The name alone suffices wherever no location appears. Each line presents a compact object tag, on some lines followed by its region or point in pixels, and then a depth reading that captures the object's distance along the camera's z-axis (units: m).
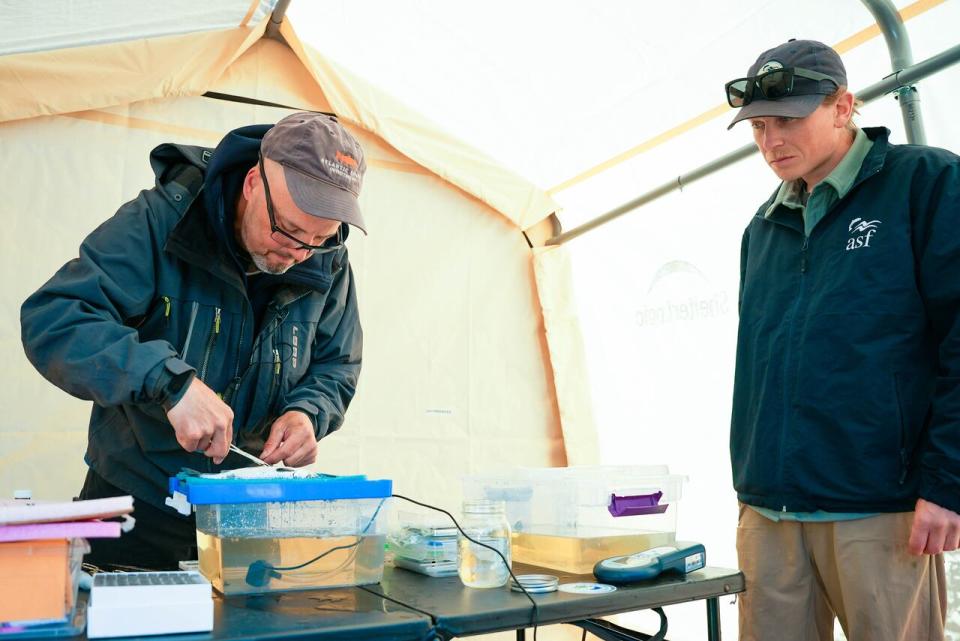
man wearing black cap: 1.41
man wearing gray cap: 1.44
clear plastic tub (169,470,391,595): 1.10
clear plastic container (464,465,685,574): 1.43
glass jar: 1.24
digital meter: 1.25
